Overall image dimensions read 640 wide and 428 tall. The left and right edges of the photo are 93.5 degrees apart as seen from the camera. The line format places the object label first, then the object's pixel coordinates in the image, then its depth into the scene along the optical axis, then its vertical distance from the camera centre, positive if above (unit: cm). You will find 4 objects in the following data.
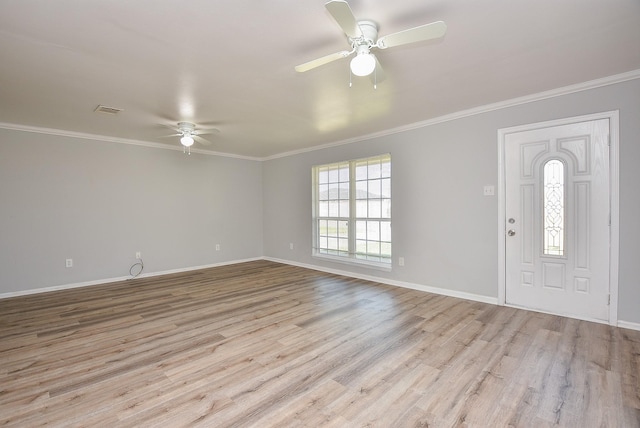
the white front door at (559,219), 304 -11
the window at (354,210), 494 +0
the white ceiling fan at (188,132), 423 +117
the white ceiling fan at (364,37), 161 +105
